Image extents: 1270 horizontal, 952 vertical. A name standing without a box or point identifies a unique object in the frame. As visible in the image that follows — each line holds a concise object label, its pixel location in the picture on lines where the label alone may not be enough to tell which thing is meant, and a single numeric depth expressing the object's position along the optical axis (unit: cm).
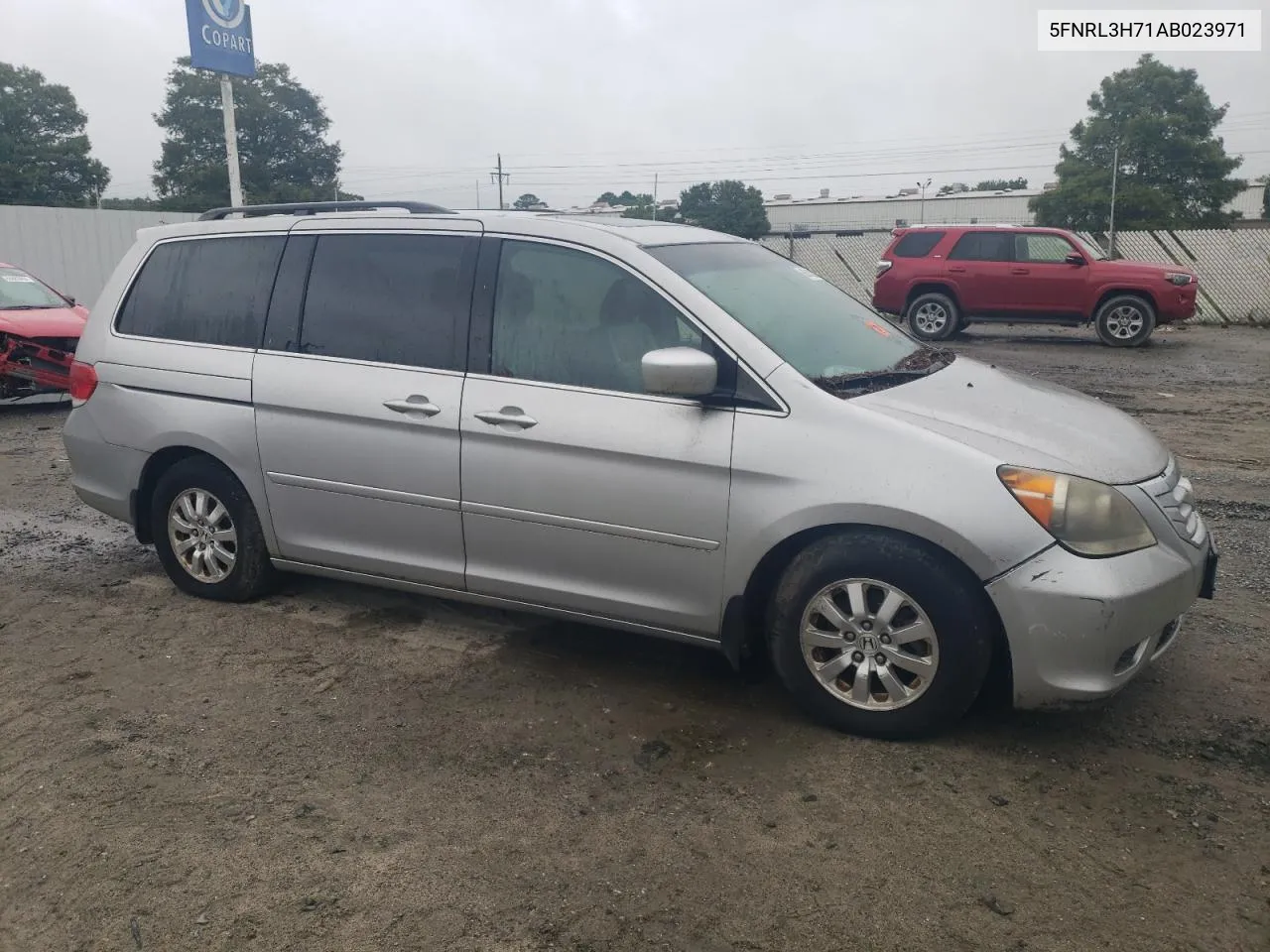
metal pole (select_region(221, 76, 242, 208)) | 1845
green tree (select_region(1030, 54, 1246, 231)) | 4241
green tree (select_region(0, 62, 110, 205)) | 5334
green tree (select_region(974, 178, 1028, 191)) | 7762
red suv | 1595
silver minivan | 337
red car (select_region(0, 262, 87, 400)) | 1015
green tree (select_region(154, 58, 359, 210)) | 5681
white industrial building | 5703
